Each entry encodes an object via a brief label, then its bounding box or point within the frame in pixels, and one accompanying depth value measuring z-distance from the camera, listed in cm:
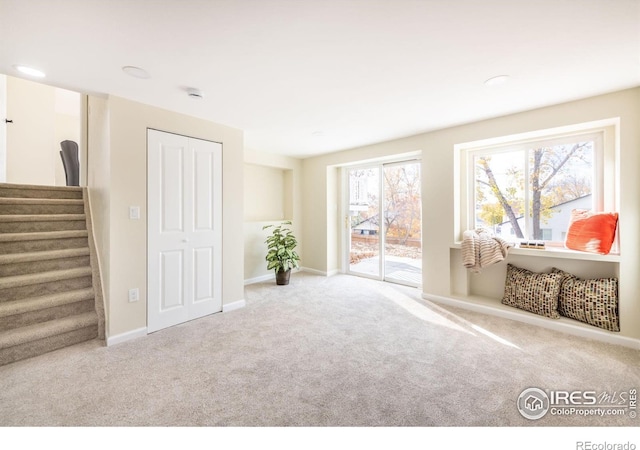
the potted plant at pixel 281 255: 469
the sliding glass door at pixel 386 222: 453
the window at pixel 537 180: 291
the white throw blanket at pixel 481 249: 324
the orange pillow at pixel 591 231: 265
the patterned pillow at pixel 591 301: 262
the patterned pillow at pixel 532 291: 295
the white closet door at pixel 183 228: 290
